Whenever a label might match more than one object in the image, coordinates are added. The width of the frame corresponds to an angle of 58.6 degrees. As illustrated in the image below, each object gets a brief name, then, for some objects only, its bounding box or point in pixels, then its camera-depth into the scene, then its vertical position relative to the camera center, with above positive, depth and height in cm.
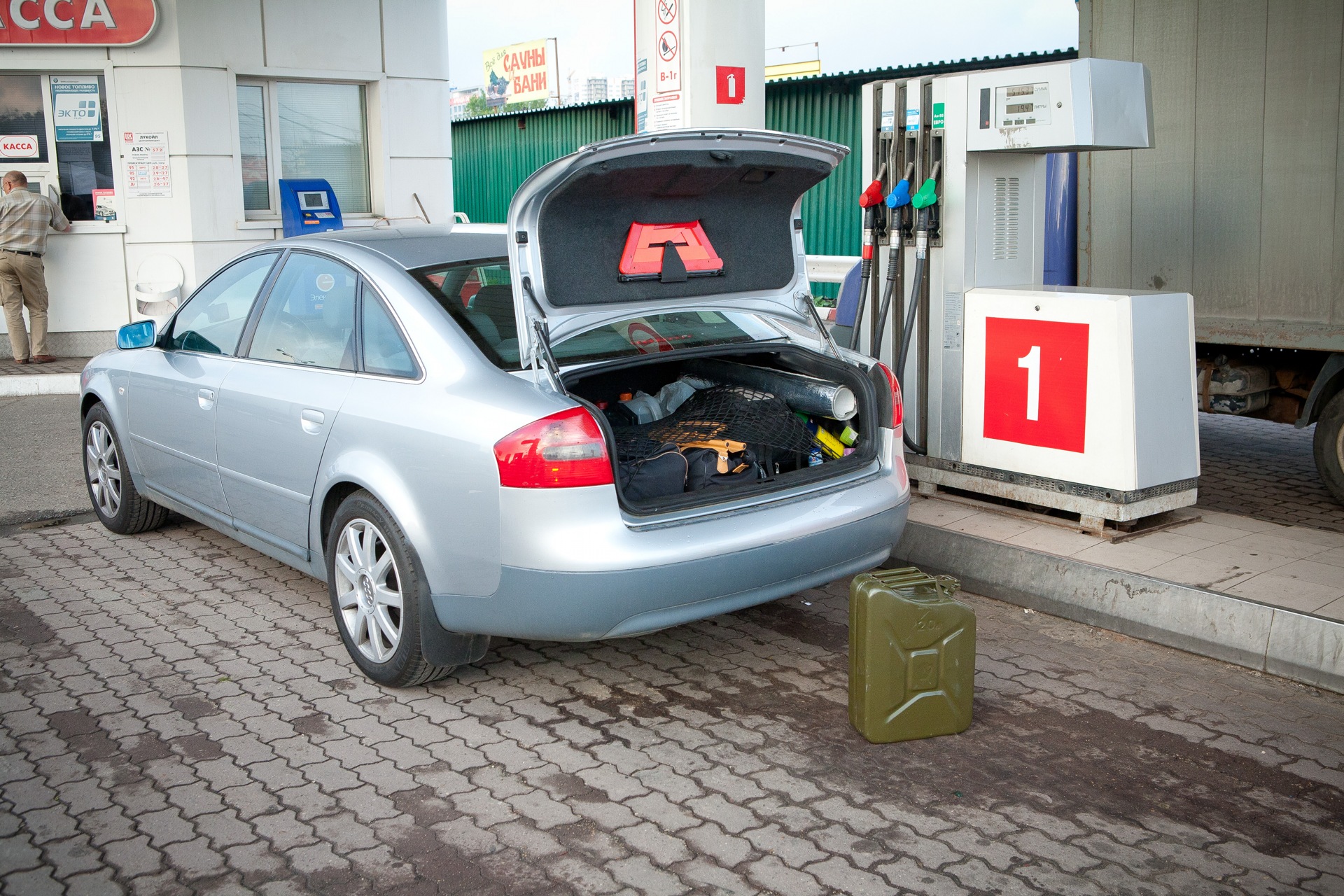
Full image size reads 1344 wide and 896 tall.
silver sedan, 385 -47
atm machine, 1159 +81
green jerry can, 387 -121
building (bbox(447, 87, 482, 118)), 8398 +1382
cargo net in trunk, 462 -55
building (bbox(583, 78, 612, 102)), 7919 +1333
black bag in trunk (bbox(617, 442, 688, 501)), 426 -68
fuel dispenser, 555 -20
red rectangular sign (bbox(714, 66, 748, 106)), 736 +123
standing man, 1123 +38
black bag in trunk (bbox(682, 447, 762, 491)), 440 -68
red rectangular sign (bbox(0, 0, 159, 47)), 1135 +257
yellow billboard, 7619 +1415
